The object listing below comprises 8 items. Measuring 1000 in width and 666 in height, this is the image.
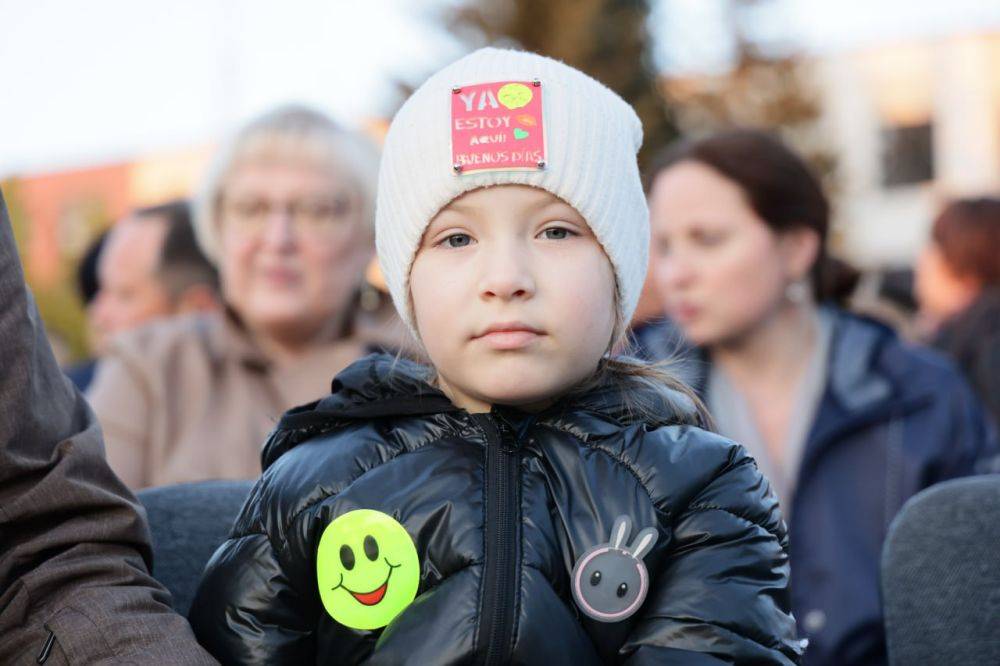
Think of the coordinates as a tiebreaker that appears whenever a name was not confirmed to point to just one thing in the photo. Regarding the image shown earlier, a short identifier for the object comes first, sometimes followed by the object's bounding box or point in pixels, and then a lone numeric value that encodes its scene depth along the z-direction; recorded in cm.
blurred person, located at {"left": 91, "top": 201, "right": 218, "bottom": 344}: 500
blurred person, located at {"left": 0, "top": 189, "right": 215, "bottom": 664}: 164
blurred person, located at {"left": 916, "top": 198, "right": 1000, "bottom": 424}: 443
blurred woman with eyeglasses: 357
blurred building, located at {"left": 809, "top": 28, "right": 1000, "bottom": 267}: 1970
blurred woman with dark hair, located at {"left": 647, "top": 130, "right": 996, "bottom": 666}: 321
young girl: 164
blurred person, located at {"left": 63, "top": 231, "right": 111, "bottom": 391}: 575
